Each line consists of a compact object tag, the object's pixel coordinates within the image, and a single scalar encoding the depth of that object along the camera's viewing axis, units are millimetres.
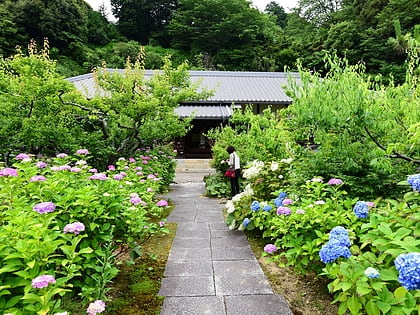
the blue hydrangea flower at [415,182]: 1644
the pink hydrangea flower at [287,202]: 2842
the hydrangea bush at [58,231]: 1482
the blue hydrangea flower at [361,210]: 1953
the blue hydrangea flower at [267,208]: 3164
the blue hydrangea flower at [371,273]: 1354
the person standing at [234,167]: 6191
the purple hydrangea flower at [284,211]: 2596
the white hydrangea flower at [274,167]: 4254
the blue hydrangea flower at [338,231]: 1685
